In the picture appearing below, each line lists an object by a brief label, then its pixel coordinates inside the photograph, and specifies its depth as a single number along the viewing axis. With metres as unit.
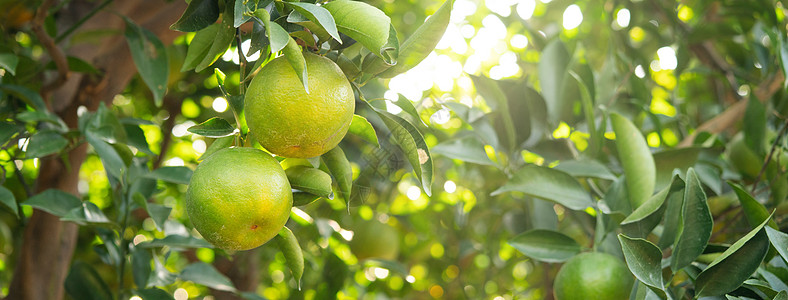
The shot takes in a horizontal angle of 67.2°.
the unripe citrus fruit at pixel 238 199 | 0.61
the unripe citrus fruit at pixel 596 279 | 0.87
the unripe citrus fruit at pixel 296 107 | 0.61
